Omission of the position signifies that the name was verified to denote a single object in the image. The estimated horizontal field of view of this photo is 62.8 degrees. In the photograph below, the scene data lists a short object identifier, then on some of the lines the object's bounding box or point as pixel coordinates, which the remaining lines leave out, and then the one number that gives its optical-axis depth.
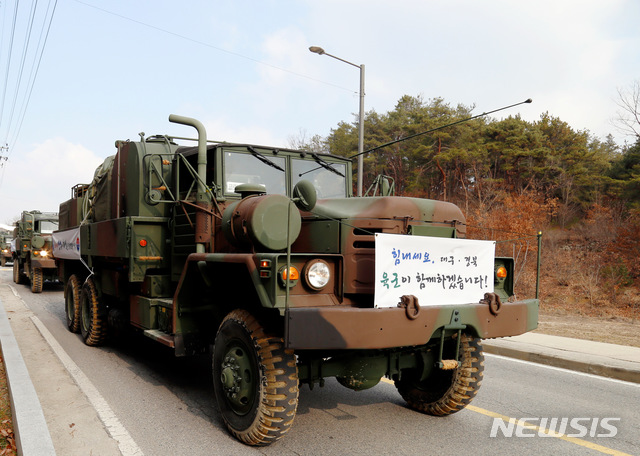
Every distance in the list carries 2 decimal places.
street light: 12.89
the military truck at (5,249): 31.03
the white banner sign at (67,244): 8.69
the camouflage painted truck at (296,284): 3.71
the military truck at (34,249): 15.88
